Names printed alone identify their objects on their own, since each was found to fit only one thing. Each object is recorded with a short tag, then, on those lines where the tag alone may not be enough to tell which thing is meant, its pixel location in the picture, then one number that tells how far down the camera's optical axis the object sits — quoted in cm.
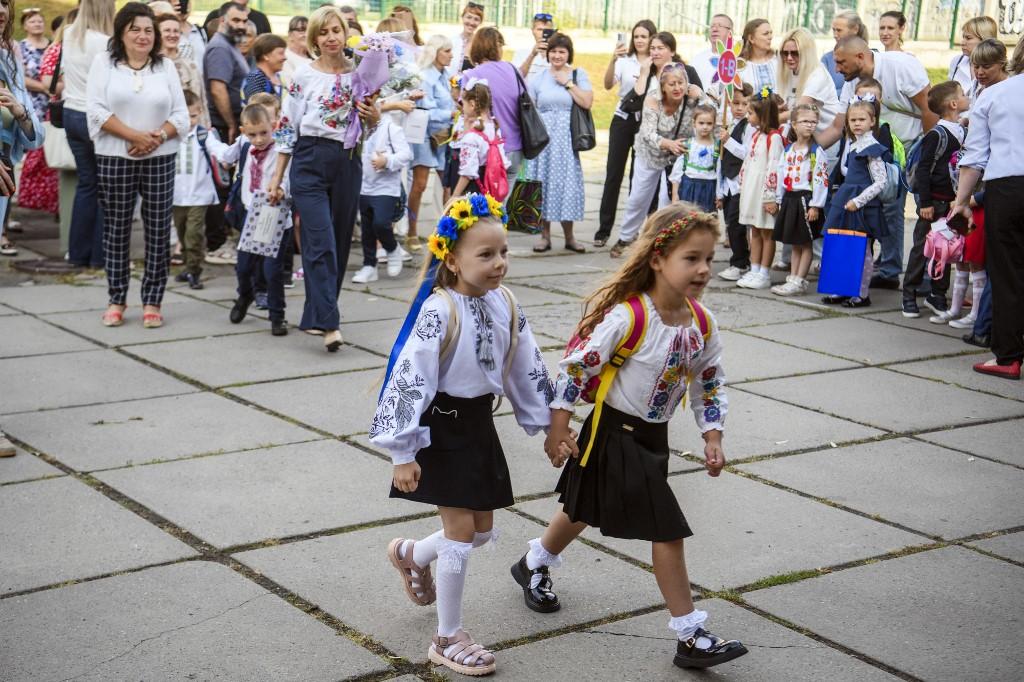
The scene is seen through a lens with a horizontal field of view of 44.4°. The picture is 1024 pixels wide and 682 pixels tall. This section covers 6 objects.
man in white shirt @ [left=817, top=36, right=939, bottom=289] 1026
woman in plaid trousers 817
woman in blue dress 1186
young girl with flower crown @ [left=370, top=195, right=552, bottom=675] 379
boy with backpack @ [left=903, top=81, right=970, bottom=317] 903
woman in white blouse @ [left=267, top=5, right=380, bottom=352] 783
